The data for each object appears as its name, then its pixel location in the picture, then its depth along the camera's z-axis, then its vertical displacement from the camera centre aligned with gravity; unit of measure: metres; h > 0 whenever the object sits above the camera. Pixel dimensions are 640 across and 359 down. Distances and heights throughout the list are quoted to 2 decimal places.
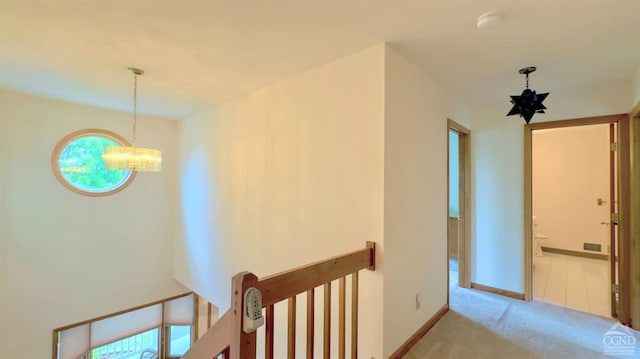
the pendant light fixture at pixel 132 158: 2.57 +0.24
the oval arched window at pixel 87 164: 3.80 +0.27
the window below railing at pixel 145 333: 4.52 -2.60
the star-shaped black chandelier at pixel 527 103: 2.30 +0.70
